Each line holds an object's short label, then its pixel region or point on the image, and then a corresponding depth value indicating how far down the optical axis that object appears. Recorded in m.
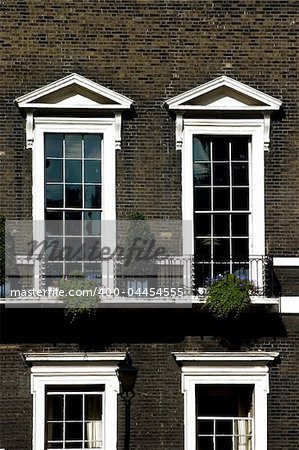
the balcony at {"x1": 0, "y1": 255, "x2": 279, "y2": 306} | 23.19
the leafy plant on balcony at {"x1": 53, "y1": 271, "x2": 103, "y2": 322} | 22.92
